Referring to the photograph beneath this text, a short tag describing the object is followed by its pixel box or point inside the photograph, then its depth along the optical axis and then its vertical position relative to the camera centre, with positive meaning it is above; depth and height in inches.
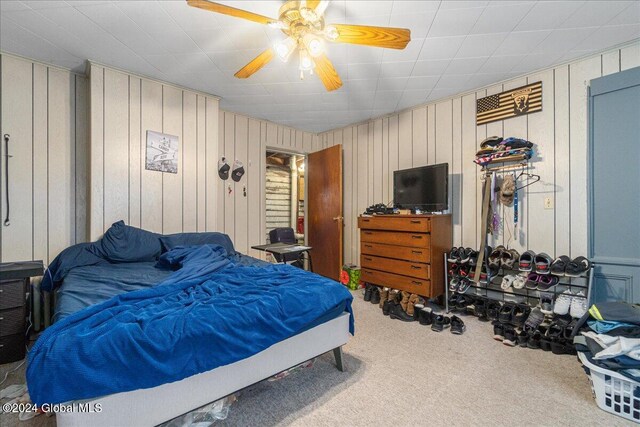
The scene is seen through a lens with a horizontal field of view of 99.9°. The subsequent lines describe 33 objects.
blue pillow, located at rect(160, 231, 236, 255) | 111.5 -11.9
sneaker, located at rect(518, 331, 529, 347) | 89.9 -42.5
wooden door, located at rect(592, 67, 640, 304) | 87.0 +9.0
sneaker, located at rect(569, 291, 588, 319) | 87.0 -30.4
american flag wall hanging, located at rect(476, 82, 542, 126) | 107.3 +45.9
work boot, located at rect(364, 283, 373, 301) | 137.3 -40.9
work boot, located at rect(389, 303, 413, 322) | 112.3 -42.9
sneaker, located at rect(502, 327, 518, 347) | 89.9 -42.4
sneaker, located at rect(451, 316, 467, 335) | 99.5 -42.4
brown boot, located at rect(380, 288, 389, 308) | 127.6 -39.5
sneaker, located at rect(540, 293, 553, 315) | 94.3 -32.3
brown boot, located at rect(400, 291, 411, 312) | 117.8 -38.8
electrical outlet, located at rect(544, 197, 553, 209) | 103.6 +3.8
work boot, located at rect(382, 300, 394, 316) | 118.1 -41.9
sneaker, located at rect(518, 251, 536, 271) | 99.7 -18.0
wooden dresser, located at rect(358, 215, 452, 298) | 114.1 -17.6
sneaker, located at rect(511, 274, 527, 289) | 100.0 -25.9
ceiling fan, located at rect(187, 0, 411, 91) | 62.1 +44.6
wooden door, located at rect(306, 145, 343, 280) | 167.5 +2.0
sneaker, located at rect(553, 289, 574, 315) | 90.1 -30.6
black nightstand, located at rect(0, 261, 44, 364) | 78.2 -29.0
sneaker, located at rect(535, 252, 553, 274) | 95.4 -17.9
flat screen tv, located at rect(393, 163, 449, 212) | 122.2 +12.1
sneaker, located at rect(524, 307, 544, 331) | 92.0 -37.3
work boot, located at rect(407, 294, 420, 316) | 115.4 -38.6
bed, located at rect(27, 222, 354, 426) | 39.8 -21.8
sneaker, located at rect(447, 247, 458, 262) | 117.4 -18.9
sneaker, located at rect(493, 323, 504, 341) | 94.1 -42.4
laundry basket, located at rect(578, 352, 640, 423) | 57.1 -39.4
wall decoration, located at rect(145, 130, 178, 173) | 116.9 +27.1
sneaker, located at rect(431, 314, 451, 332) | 101.7 -42.3
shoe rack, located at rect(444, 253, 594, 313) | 94.2 -31.3
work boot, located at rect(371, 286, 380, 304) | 133.8 -41.6
